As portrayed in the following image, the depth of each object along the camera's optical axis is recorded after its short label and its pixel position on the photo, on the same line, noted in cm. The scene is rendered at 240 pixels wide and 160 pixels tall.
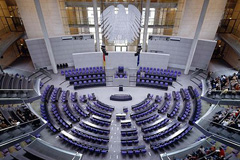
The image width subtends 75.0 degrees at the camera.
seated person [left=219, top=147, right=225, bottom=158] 995
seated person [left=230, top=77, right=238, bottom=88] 1461
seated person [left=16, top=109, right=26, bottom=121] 1175
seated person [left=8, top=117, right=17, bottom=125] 1078
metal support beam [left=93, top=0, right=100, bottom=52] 1852
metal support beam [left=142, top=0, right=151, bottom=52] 1852
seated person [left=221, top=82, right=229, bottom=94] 1437
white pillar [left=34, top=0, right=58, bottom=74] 1648
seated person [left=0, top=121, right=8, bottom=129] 1016
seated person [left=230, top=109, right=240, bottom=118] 1180
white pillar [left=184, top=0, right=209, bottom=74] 1652
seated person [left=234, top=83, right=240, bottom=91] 1355
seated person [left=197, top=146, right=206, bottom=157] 1023
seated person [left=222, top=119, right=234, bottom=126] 1042
